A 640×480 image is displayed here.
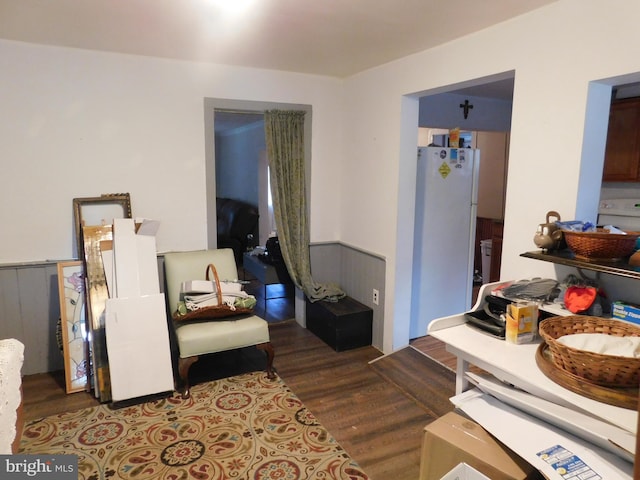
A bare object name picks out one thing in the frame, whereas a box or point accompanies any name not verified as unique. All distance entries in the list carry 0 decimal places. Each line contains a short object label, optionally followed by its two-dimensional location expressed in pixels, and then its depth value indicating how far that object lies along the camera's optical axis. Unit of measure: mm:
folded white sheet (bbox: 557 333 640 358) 1497
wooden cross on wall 4270
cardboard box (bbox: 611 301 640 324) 1765
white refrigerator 3607
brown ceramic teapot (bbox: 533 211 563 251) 1962
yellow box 1860
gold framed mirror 3107
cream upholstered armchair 2854
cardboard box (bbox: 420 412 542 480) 1544
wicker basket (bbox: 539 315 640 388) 1402
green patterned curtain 3723
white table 1394
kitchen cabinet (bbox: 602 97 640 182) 3537
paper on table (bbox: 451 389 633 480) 1349
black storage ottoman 3584
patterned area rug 2182
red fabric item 1844
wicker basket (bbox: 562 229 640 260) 1731
